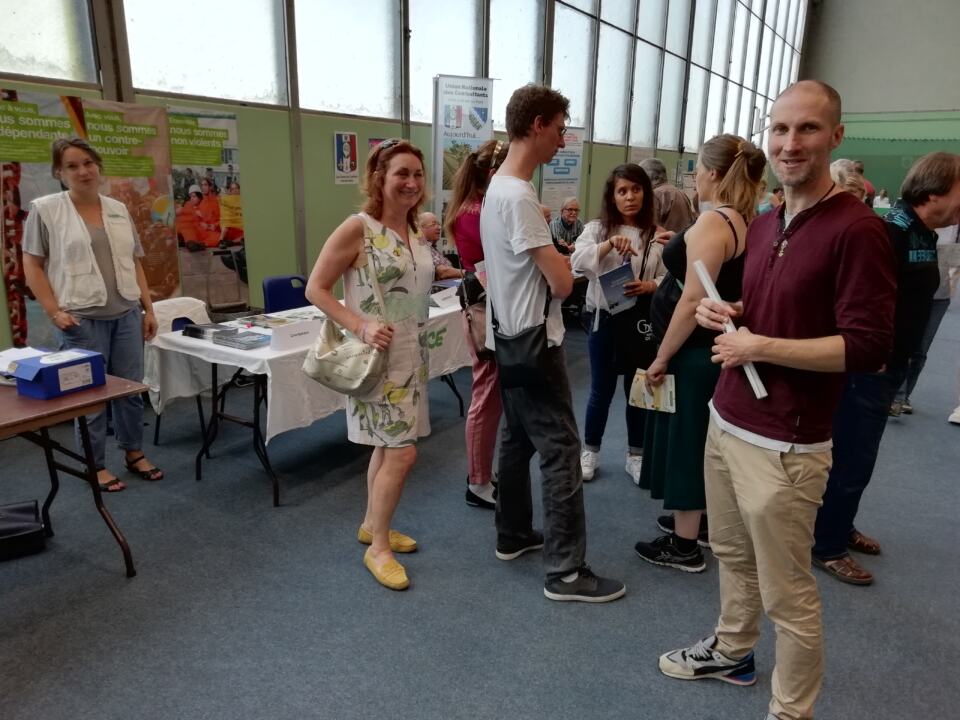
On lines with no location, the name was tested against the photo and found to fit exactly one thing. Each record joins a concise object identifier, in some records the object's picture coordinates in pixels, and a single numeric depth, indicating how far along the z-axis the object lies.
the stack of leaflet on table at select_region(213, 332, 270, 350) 2.72
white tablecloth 2.60
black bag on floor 2.24
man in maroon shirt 1.15
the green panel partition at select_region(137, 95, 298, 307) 4.25
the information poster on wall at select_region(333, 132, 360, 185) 4.82
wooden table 1.81
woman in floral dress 1.92
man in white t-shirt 1.72
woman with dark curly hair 2.61
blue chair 3.50
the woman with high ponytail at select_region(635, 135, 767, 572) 1.72
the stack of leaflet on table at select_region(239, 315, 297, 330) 3.01
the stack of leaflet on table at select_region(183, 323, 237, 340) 2.85
